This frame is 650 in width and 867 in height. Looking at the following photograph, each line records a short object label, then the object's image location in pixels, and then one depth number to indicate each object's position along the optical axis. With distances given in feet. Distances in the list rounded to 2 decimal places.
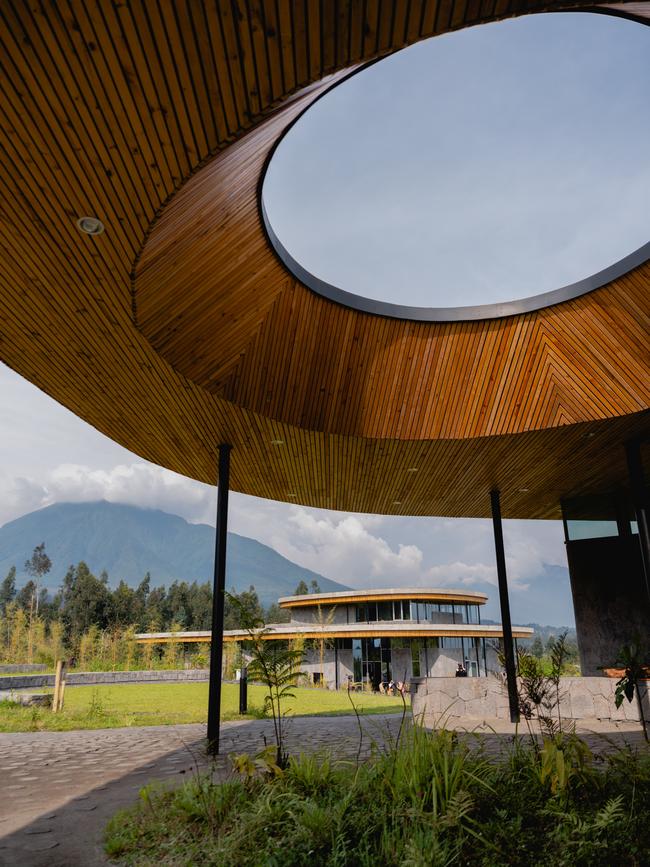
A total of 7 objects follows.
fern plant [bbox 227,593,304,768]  17.17
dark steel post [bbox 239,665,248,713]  41.65
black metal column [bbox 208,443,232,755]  25.30
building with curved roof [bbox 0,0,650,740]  11.52
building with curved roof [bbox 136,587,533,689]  90.84
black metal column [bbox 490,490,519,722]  33.65
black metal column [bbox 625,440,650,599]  29.14
